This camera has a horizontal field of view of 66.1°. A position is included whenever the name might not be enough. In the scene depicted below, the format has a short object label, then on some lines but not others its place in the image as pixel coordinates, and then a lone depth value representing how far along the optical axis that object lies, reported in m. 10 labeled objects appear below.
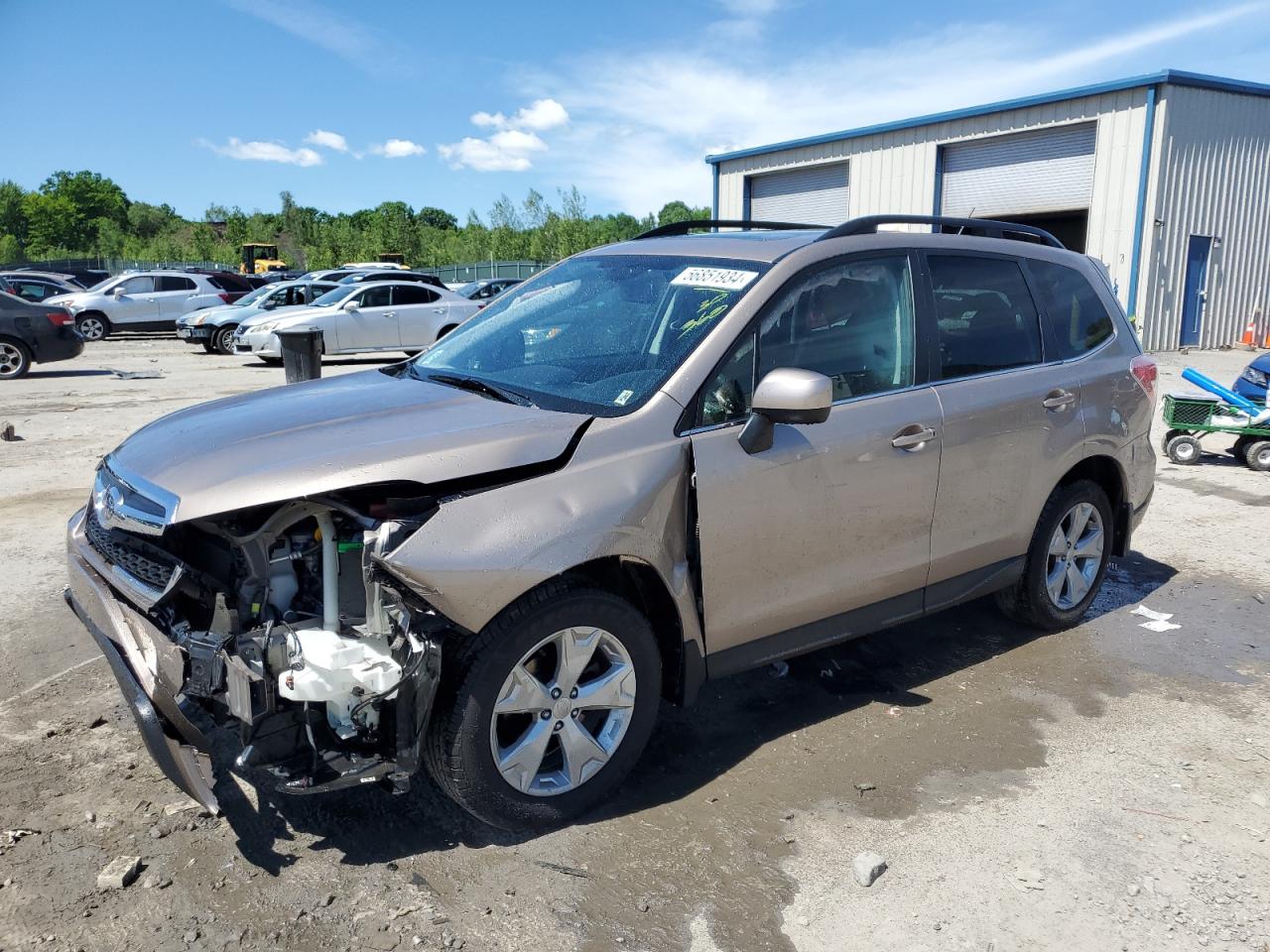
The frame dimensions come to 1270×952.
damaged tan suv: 2.78
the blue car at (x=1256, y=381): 8.74
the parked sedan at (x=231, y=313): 21.17
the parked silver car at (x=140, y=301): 23.88
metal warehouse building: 19.61
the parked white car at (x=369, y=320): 18.52
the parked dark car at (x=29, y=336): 15.75
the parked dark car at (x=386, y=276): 24.92
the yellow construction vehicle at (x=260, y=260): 57.13
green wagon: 8.63
